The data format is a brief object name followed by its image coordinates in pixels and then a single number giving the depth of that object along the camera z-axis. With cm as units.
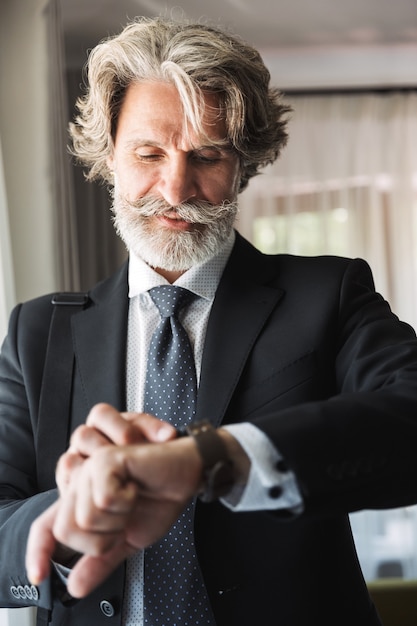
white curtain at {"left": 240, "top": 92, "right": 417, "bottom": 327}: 543
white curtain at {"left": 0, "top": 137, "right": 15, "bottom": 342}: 280
